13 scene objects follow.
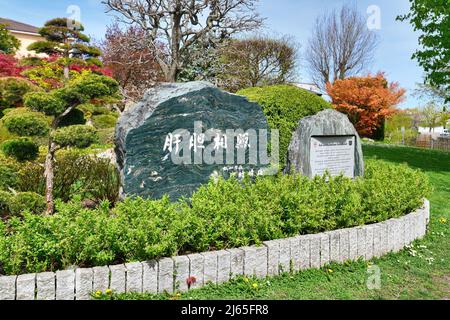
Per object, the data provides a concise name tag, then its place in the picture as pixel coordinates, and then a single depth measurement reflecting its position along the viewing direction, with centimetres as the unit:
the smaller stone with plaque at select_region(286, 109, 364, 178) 553
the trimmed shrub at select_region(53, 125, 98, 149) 420
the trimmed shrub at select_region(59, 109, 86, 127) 488
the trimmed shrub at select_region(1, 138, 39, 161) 437
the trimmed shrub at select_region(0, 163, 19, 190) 405
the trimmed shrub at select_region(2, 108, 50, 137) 395
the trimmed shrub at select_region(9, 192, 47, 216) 370
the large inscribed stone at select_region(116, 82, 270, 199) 428
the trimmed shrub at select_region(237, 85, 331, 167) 575
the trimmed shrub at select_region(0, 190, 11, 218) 370
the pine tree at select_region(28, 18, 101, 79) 1664
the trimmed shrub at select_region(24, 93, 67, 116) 420
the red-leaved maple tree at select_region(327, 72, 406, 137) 2012
